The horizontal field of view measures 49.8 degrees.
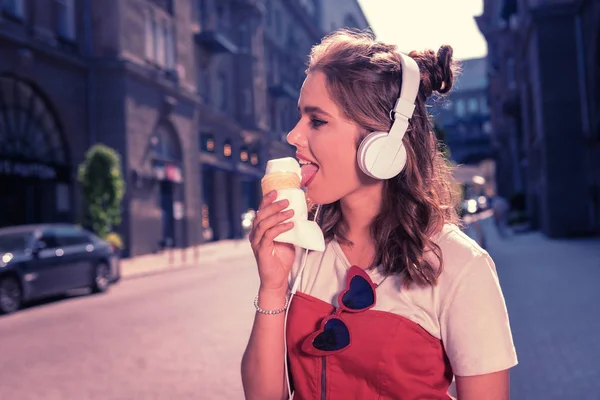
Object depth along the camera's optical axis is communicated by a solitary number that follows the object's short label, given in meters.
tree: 20.11
